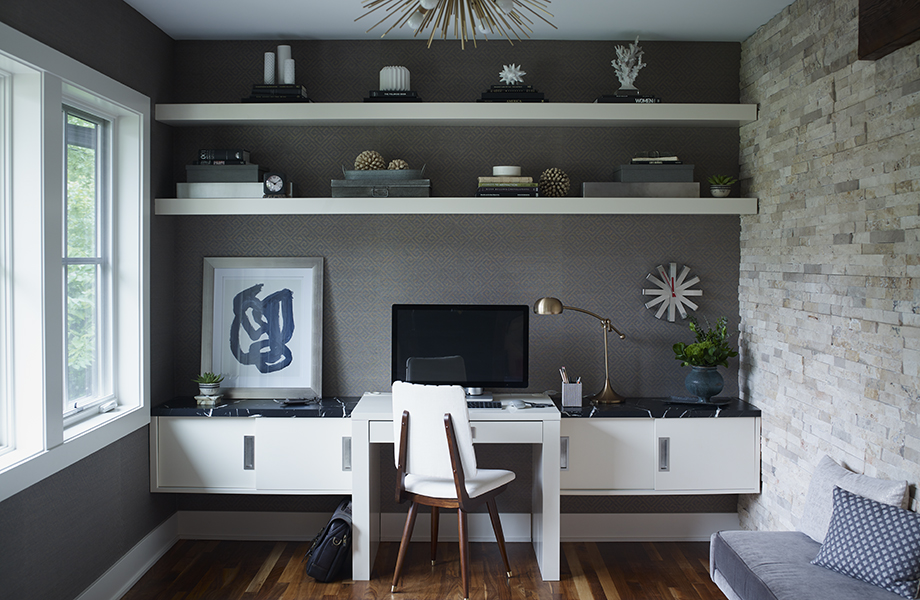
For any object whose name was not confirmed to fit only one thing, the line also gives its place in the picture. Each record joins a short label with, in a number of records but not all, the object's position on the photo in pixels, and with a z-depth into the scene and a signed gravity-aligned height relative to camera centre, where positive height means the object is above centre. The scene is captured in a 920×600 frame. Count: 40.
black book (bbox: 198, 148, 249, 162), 3.50 +0.67
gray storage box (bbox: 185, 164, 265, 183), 3.50 +0.57
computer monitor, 3.56 -0.33
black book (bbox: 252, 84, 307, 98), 3.48 +1.01
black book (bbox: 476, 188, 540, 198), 3.43 +0.47
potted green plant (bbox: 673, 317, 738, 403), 3.45 -0.40
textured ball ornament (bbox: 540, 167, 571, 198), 3.52 +0.54
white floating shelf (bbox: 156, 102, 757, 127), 3.42 +0.88
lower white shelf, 3.40 +0.40
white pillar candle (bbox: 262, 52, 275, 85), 3.54 +1.13
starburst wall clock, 3.69 -0.04
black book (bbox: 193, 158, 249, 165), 3.51 +0.63
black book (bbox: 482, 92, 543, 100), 3.48 +0.98
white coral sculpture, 3.50 +1.15
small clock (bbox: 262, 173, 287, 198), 3.45 +0.50
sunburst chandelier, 1.77 +0.75
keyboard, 3.34 -0.60
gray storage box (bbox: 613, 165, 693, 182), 3.49 +0.59
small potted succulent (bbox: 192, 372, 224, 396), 3.54 -0.54
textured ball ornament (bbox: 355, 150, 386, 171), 3.48 +0.64
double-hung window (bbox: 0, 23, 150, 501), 2.47 +0.09
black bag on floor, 3.18 -1.29
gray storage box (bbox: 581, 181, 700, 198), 3.47 +0.50
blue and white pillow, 2.16 -0.87
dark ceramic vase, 3.44 -0.50
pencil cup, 3.44 -0.57
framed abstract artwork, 3.70 -0.24
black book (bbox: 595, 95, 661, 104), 3.46 +0.96
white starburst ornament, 3.50 +1.10
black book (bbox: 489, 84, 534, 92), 3.48 +1.02
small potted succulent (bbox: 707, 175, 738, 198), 3.49 +0.53
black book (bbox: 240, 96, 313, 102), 3.49 +0.96
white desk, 3.19 -0.79
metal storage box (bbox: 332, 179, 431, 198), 3.44 +0.49
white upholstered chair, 2.88 -0.76
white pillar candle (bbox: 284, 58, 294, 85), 3.52 +1.11
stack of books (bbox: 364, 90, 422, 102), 3.48 +0.98
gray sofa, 2.23 -1.01
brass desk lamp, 3.41 -0.21
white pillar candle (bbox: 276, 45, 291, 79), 3.54 +1.21
